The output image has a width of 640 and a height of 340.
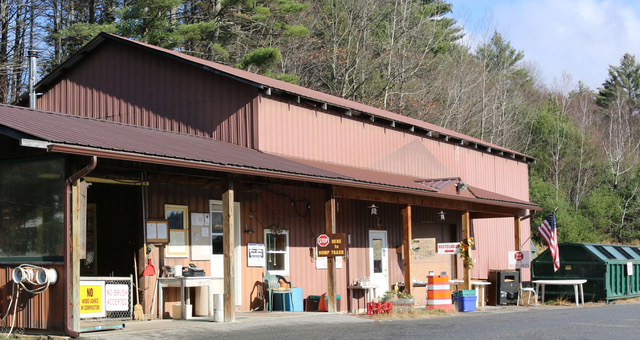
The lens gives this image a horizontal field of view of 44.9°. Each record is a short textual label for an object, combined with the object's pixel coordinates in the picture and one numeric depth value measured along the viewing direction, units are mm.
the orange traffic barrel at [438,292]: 18203
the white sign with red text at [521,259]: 23797
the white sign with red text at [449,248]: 20812
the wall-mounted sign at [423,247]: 23438
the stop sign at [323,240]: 16672
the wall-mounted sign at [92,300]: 12312
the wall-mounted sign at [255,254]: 17609
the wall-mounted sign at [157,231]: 15367
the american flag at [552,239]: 24703
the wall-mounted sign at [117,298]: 12859
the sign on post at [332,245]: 16375
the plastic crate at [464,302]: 19641
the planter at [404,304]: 17453
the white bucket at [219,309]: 14070
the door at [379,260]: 21578
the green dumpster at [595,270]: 24562
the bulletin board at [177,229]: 15828
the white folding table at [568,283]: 23688
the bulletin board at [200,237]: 16391
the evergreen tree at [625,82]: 73062
